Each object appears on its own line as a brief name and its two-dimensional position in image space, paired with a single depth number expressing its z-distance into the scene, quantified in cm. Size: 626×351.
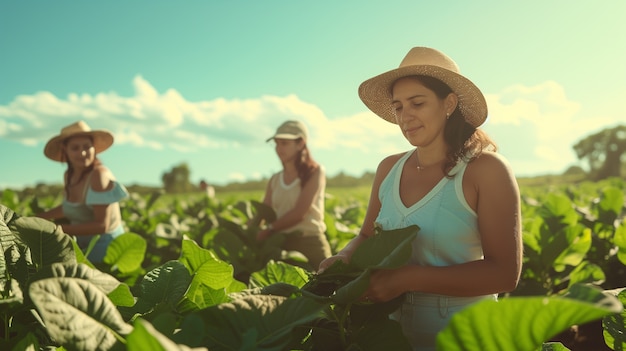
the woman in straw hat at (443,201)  155
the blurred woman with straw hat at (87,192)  402
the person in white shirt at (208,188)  938
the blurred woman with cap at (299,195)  434
